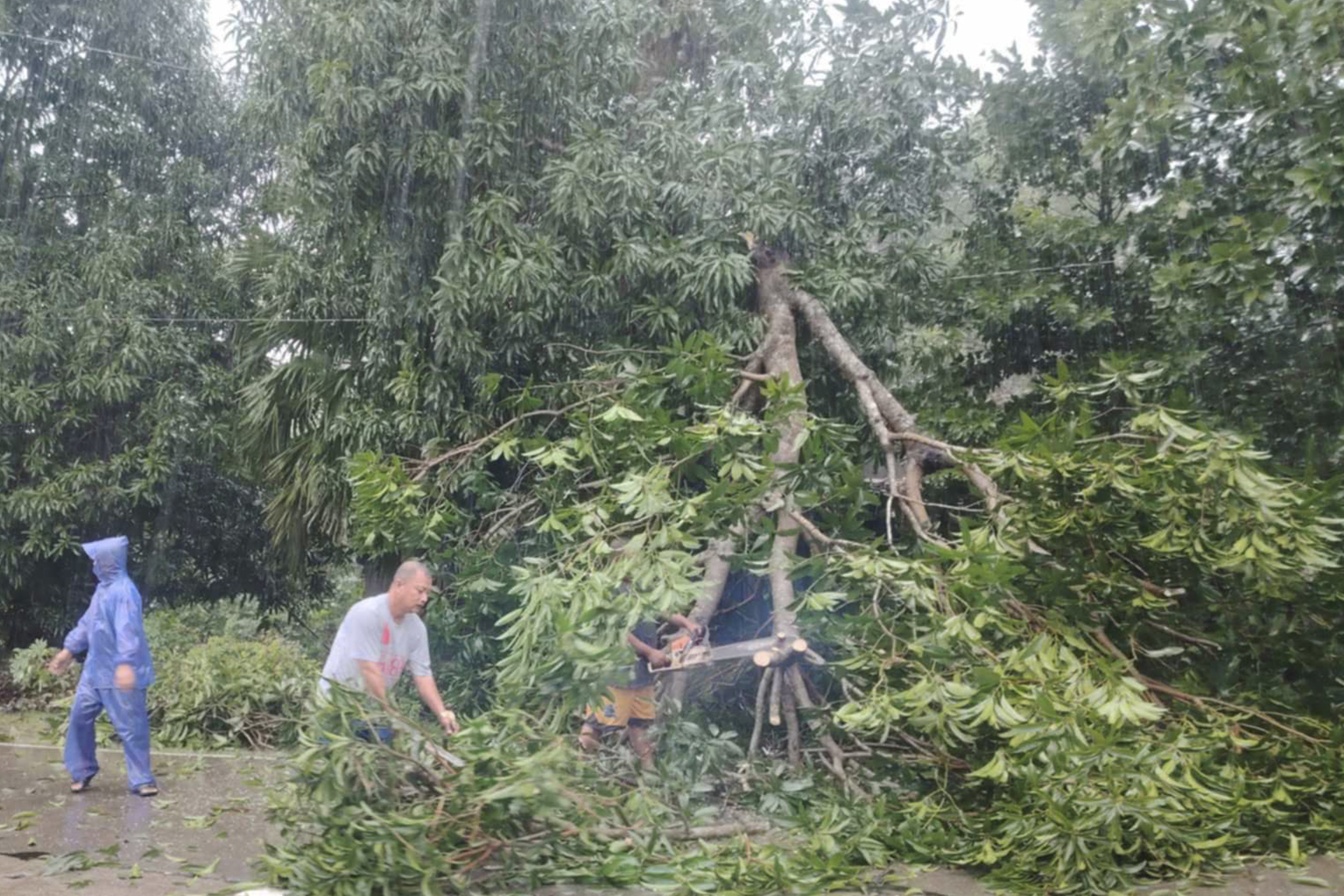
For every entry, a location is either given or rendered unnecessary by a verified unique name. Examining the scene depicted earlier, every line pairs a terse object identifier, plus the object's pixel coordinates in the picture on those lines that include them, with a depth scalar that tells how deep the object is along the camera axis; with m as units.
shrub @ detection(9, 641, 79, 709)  11.01
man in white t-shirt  6.00
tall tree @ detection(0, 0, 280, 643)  11.84
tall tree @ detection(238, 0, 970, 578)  8.98
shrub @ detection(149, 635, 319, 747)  9.58
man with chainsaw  7.13
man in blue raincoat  7.51
